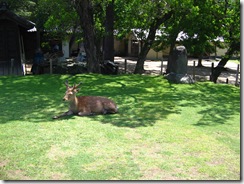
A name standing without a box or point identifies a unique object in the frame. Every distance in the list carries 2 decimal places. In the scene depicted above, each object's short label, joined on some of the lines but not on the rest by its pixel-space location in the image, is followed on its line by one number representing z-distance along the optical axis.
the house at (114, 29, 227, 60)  37.00
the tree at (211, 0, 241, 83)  10.30
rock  11.41
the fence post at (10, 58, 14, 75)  14.26
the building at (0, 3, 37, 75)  14.09
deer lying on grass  6.59
